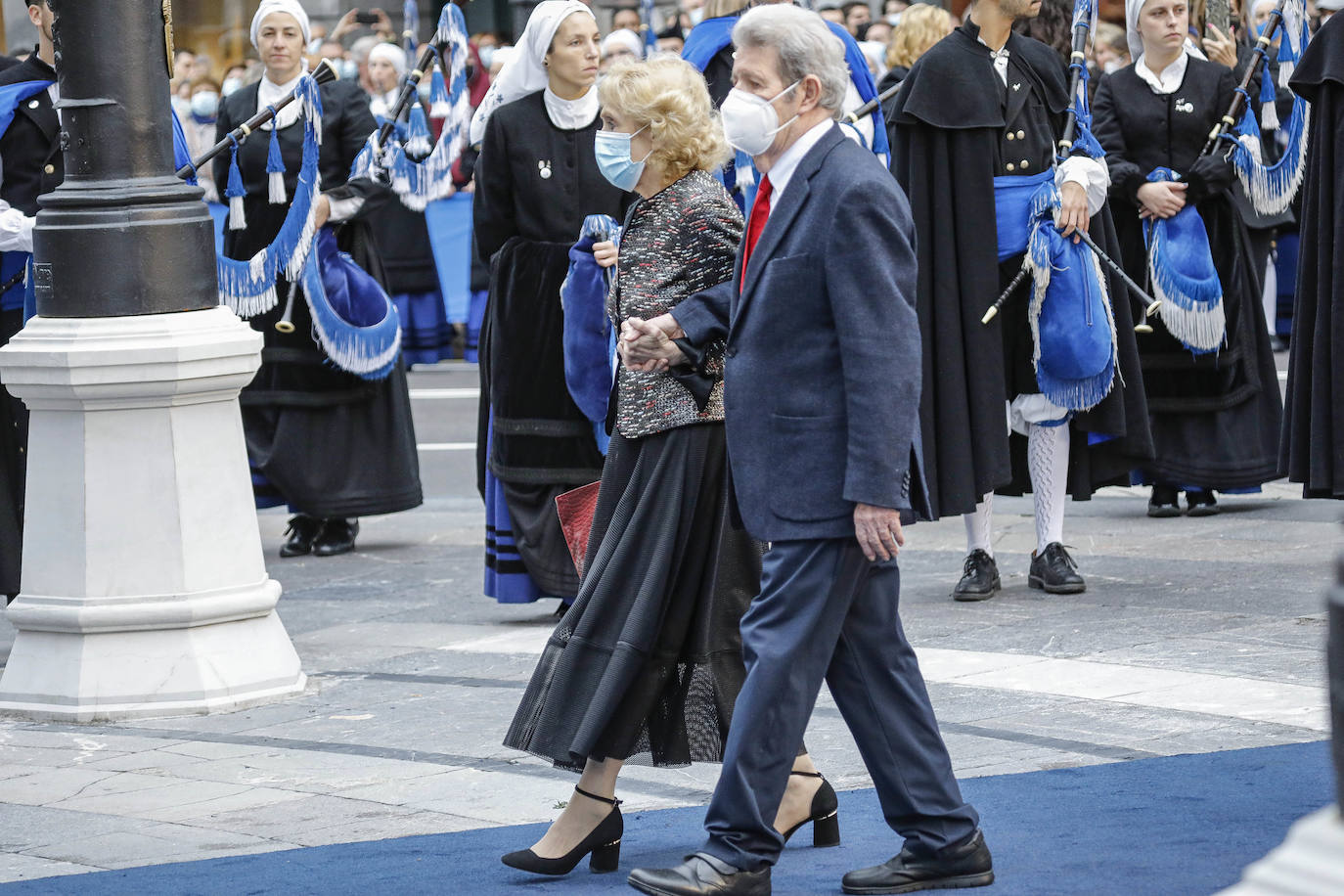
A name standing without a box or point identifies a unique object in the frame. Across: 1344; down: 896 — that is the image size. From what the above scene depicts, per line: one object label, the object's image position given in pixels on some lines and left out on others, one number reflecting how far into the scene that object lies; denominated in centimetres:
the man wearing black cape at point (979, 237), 1546
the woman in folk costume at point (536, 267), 1510
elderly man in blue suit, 859
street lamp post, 1291
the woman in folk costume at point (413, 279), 3108
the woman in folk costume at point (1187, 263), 1761
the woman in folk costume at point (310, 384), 1825
